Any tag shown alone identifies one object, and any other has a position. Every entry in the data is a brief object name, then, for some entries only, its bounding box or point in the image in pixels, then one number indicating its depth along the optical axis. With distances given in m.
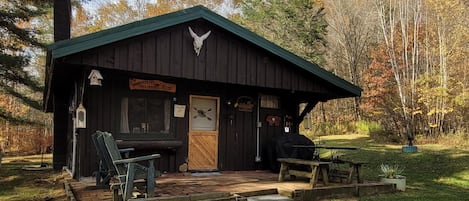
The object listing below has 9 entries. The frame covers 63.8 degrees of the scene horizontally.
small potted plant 6.89
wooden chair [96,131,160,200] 4.45
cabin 6.49
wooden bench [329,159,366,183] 6.68
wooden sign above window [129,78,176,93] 7.11
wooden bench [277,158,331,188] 6.14
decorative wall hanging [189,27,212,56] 7.12
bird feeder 6.49
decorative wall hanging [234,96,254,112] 8.42
